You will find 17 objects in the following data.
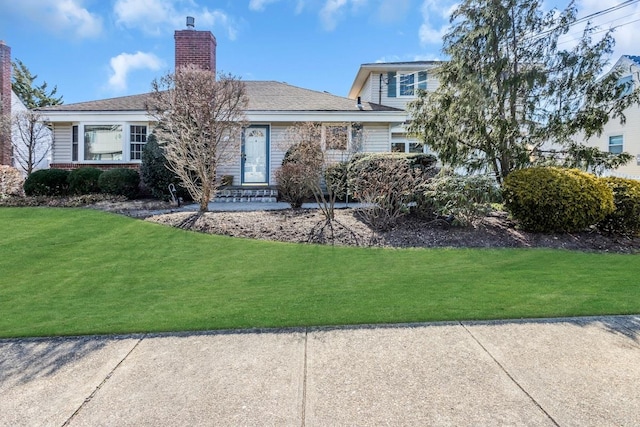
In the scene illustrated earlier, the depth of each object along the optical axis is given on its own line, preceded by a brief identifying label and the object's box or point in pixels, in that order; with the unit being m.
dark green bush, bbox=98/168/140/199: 12.52
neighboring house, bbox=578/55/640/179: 17.33
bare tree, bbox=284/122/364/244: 9.55
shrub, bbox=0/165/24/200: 12.35
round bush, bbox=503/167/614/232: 8.09
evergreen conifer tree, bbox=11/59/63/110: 36.38
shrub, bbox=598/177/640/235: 8.39
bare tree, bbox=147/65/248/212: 9.71
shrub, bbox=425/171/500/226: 8.49
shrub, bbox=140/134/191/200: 12.05
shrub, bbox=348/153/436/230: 8.69
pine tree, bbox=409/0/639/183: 9.83
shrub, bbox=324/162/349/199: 10.17
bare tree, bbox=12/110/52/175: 15.02
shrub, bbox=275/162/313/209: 10.12
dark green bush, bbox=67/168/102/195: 12.90
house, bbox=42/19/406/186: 14.85
